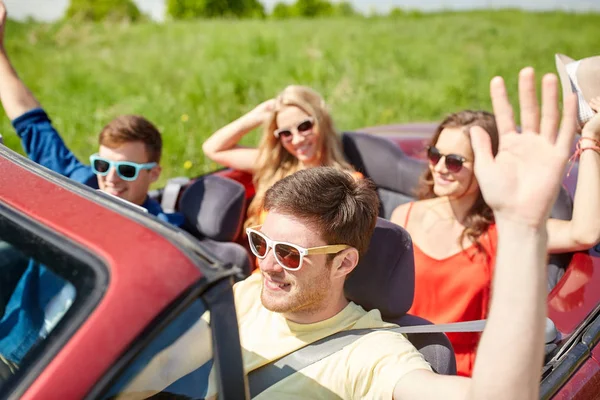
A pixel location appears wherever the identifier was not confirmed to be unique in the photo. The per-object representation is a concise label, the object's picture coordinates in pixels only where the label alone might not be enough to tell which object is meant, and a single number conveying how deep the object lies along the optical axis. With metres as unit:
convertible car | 1.06
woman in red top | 2.45
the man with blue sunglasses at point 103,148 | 2.94
